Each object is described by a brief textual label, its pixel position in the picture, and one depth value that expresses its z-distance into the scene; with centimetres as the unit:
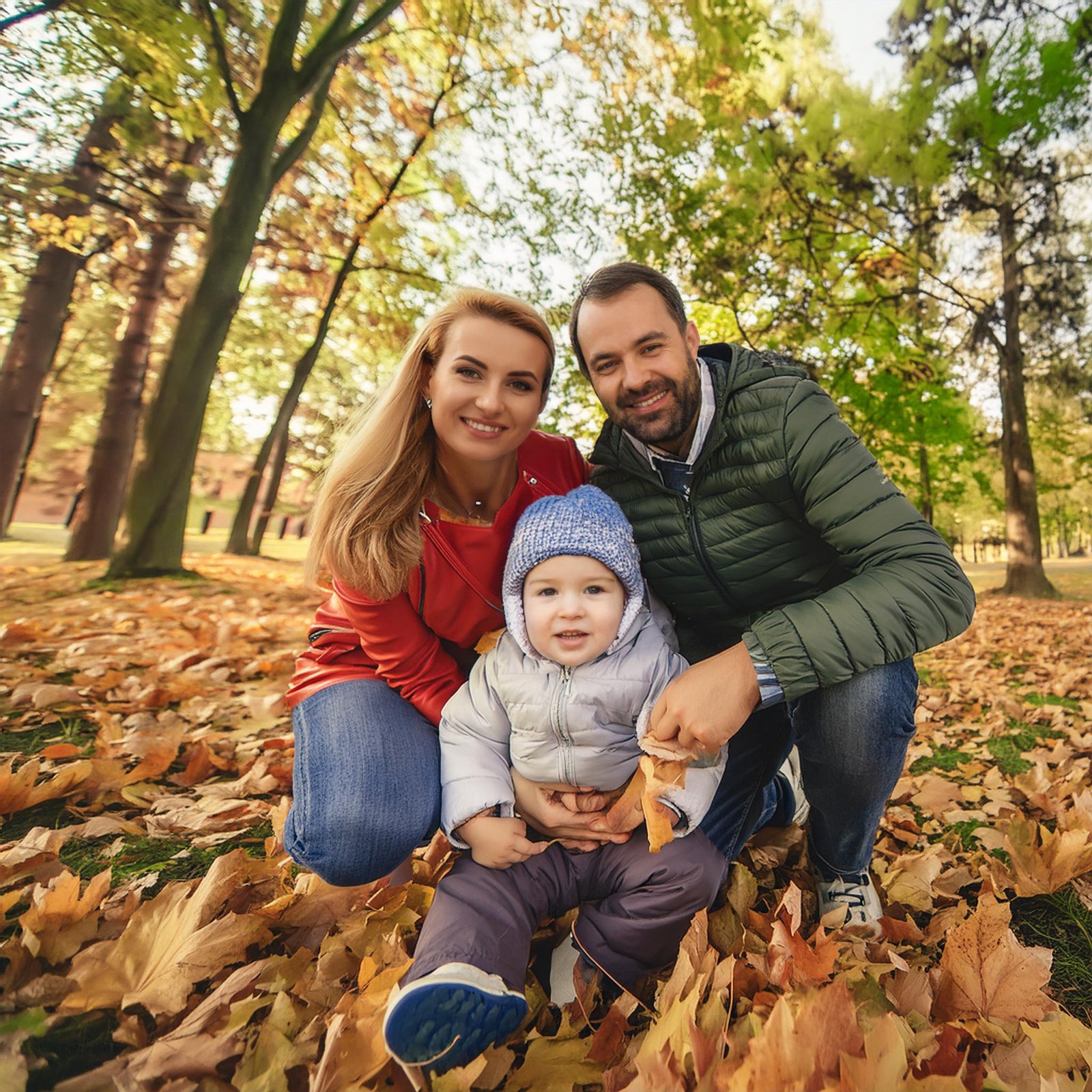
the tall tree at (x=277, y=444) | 1020
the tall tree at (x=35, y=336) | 930
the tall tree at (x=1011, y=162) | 861
